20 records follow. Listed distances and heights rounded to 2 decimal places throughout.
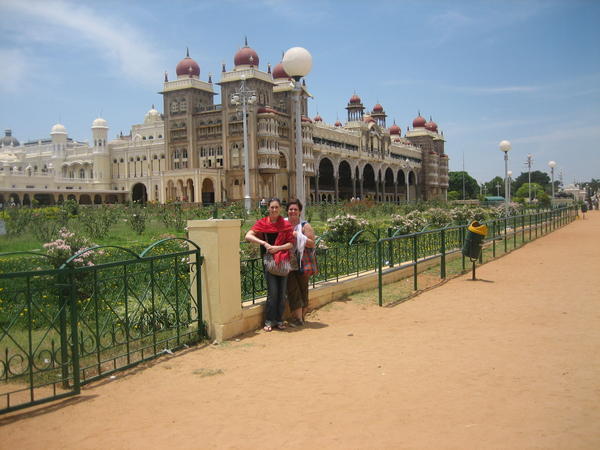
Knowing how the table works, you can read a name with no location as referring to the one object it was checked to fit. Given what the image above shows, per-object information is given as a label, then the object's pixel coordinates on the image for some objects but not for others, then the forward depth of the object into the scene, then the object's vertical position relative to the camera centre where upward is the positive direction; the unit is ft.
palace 136.77 +18.93
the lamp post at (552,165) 109.09 +7.72
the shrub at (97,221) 48.88 -0.53
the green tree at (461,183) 304.91 +12.85
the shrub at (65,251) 24.44 -1.63
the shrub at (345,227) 43.01 -1.52
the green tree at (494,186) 363.52 +12.79
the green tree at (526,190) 296.10 +7.41
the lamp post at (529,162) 118.69 +9.31
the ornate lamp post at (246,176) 83.51 +6.08
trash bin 31.14 -2.08
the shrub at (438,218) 61.03 -1.47
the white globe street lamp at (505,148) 64.85 +6.84
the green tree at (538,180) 387.34 +17.13
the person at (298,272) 19.13 -2.30
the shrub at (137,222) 51.98 -0.68
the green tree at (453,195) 265.83 +5.11
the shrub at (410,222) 45.28 -1.51
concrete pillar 17.06 -1.97
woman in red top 18.40 -1.22
